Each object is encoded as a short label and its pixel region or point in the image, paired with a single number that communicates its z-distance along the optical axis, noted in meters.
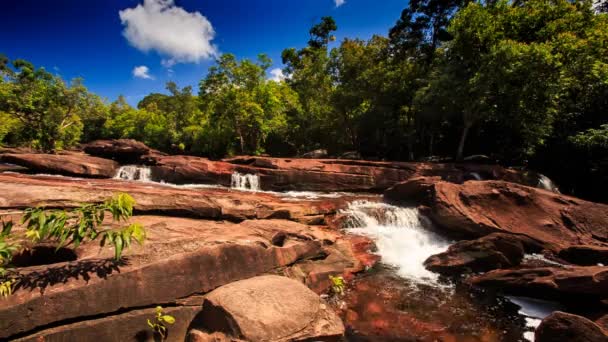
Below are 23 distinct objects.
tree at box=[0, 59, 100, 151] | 23.45
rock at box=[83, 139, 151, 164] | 22.58
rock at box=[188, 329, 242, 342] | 3.92
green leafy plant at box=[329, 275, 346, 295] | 7.04
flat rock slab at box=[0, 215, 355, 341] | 3.73
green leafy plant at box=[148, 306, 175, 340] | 4.40
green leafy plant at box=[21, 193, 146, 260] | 3.28
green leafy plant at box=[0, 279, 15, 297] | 3.34
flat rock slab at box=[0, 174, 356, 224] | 6.38
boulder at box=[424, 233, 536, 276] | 8.37
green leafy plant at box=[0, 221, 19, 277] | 3.02
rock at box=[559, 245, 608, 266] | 8.38
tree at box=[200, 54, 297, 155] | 26.97
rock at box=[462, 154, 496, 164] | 23.12
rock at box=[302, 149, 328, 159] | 31.31
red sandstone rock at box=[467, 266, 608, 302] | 6.12
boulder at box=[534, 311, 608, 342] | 4.41
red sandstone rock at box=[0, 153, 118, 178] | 16.95
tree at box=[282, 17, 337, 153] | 28.64
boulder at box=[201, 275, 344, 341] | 4.03
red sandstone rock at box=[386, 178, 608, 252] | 10.58
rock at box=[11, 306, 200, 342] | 3.77
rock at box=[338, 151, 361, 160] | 29.05
